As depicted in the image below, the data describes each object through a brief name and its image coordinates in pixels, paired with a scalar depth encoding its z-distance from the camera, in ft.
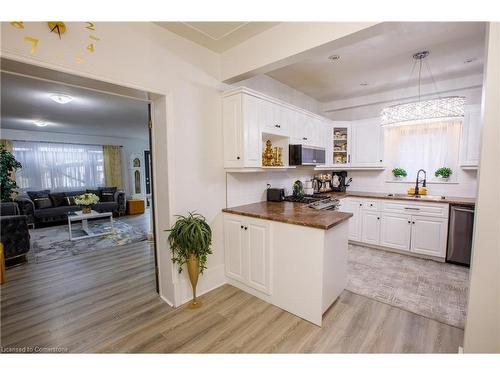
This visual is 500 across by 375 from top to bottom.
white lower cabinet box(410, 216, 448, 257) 10.65
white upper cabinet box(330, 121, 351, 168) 14.42
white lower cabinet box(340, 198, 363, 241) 13.12
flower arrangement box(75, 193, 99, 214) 16.40
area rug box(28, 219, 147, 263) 12.78
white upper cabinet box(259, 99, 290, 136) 8.93
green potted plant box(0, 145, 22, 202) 12.68
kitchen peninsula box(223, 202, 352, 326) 6.53
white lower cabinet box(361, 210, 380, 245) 12.50
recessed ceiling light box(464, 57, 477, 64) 9.21
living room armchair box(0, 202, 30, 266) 10.81
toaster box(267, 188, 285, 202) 10.55
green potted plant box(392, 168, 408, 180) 13.50
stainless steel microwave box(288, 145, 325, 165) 10.42
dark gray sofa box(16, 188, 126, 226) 18.33
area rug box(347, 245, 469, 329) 7.34
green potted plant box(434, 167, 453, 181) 12.05
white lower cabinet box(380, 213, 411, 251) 11.58
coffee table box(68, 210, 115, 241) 15.75
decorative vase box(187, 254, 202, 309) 7.36
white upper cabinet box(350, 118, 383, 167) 13.58
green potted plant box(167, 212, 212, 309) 7.02
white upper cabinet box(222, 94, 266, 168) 8.16
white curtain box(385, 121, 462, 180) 12.09
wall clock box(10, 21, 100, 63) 4.76
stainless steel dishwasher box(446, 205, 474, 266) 9.97
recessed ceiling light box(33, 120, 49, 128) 17.60
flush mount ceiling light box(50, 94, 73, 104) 11.23
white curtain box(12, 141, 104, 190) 20.67
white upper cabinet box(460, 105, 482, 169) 10.80
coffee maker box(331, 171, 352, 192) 15.37
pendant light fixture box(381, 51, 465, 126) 8.48
